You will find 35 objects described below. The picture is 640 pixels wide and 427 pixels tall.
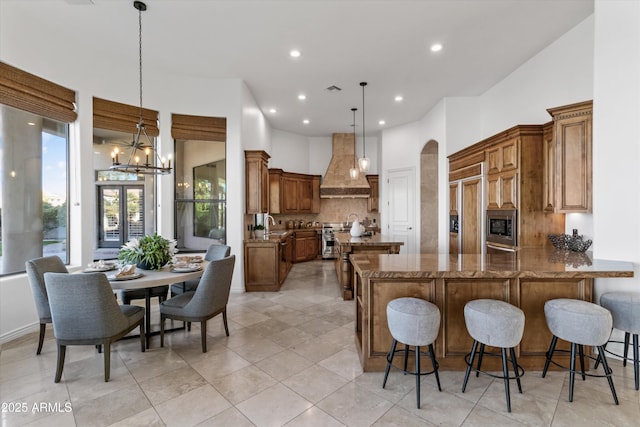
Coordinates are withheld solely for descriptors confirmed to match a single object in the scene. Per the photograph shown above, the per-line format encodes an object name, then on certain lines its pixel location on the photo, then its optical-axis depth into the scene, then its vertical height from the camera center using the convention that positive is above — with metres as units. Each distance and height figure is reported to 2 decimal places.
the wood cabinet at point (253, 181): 5.09 +0.57
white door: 6.96 +0.16
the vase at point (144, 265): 2.96 -0.52
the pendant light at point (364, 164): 5.30 +0.89
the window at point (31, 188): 3.28 +0.33
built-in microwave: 3.60 -0.20
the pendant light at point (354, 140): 6.30 +2.00
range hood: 7.82 +1.02
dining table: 2.52 -0.58
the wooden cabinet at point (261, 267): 4.89 -0.91
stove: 7.98 -0.81
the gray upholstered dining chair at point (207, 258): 3.53 -0.60
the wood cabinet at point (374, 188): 8.06 +0.68
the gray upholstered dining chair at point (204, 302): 2.76 -0.87
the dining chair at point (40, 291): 2.60 -0.69
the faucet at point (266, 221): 6.22 -0.17
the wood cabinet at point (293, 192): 7.18 +0.55
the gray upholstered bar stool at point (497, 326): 1.99 -0.80
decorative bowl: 2.99 -0.33
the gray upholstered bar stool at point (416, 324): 2.04 -0.80
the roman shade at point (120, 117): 4.08 +1.44
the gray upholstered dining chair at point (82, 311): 2.19 -0.75
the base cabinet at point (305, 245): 7.59 -0.87
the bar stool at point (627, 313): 2.17 -0.77
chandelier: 2.76 +0.55
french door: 5.29 +0.01
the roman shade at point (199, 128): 4.74 +1.43
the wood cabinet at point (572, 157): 2.96 +0.57
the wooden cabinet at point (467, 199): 4.39 +0.21
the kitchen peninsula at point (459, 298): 2.40 -0.72
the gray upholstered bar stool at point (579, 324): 1.99 -0.80
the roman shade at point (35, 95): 3.10 +1.40
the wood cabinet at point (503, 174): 3.61 +0.49
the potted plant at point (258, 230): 5.43 -0.32
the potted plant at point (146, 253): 2.94 -0.39
